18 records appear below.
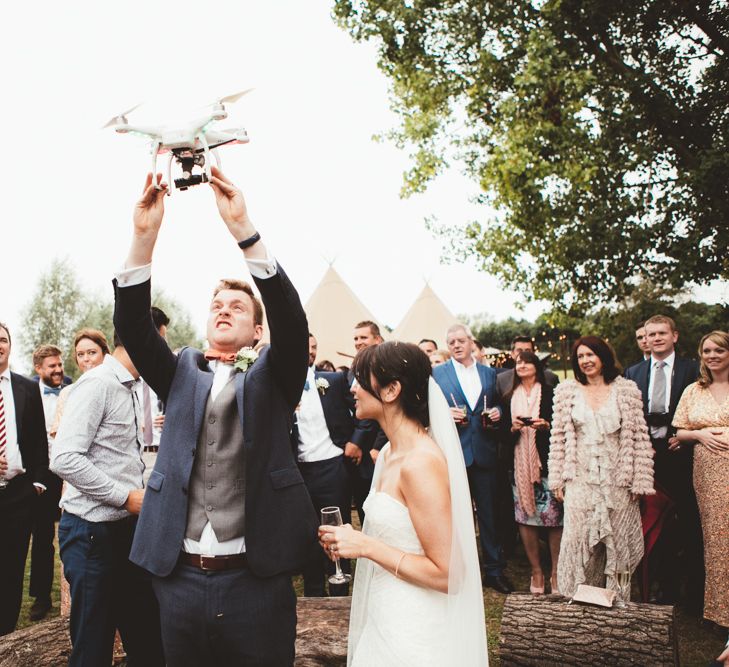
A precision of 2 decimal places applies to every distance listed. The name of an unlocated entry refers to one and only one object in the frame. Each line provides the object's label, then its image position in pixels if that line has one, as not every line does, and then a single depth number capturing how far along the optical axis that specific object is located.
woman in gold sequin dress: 4.57
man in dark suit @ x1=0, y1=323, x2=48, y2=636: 4.47
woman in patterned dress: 5.61
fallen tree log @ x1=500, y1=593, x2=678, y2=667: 3.60
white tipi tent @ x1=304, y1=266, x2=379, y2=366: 19.56
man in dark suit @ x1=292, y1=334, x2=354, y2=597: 5.44
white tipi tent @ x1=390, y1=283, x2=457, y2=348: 20.81
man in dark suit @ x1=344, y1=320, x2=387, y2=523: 6.00
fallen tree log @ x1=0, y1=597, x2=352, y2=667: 3.66
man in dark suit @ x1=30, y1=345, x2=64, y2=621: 5.78
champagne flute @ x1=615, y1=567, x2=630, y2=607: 4.84
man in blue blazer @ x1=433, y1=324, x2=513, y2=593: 5.81
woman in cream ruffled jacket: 4.85
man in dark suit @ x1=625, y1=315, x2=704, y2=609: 5.37
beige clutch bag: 3.81
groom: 2.11
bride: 2.41
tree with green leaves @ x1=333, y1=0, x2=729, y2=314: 8.81
